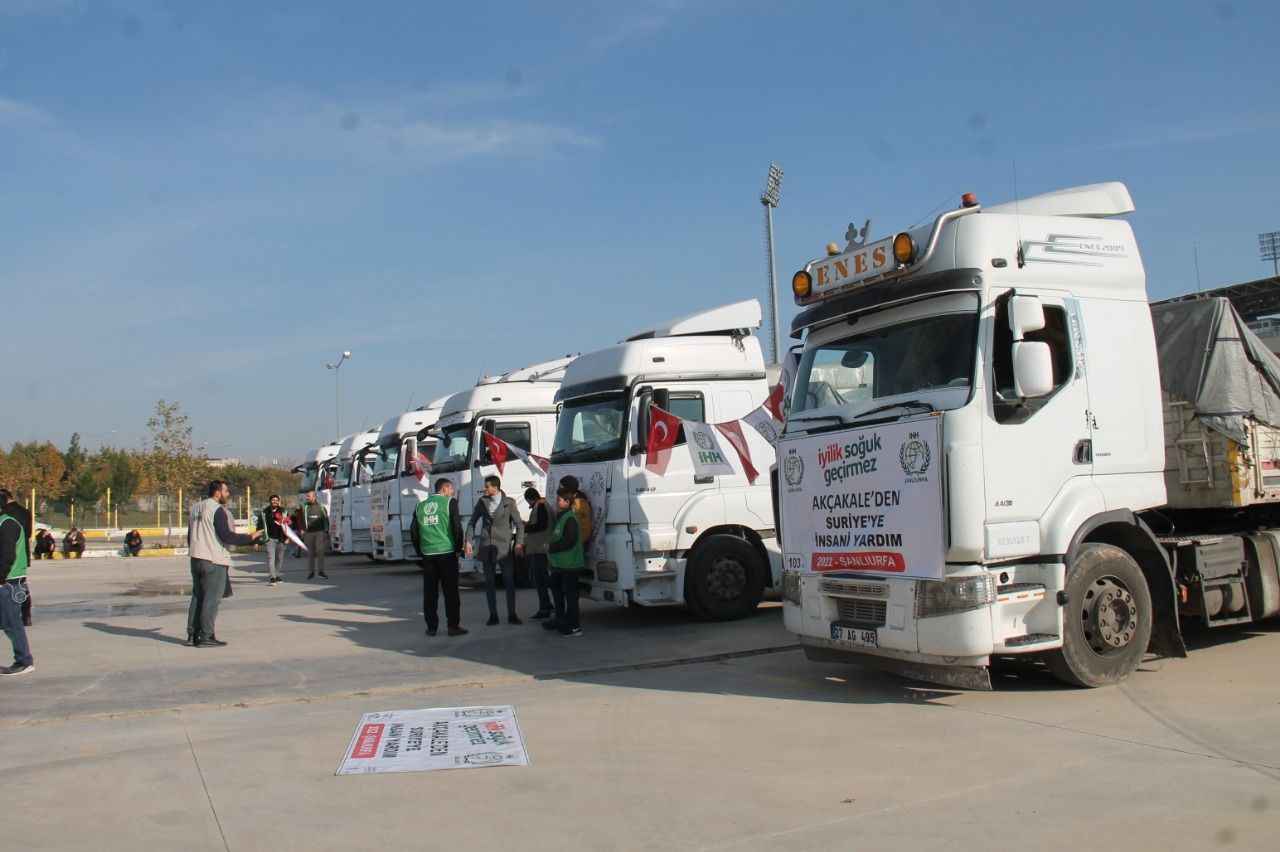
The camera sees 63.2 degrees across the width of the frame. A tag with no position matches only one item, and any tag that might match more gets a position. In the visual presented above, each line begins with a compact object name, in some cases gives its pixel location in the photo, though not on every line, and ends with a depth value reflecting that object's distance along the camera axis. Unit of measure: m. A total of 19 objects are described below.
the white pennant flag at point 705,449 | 11.45
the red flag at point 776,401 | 9.05
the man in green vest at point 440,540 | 11.32
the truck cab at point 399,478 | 20.14
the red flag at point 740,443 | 11.66
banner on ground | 6.37
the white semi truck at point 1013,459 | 7.04
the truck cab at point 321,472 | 28.75
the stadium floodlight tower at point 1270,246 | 42.19
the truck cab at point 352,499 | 24.67
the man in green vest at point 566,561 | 11.08
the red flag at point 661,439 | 11.47
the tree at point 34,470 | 49.44
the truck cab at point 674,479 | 11.39
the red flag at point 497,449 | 15.87
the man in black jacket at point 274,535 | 20.39
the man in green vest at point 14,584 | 9.65
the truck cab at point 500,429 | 16.80
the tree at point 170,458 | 40.75
